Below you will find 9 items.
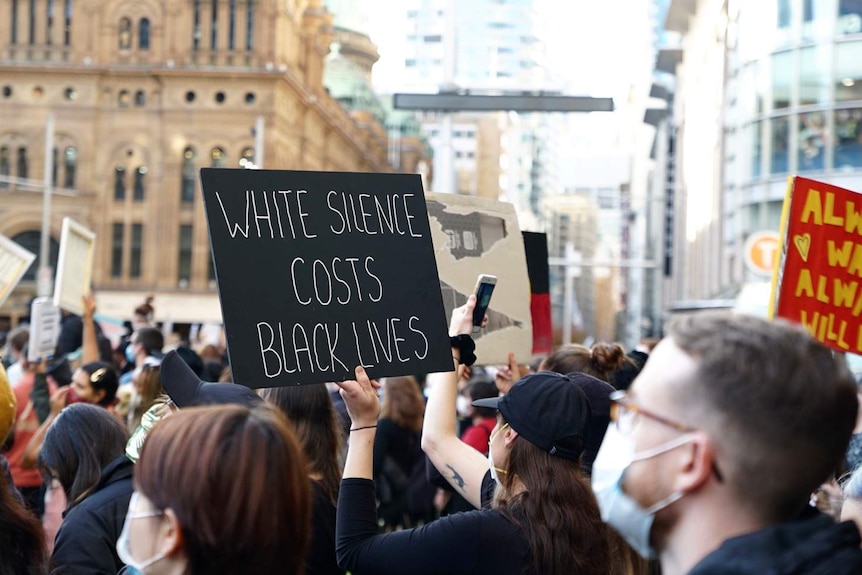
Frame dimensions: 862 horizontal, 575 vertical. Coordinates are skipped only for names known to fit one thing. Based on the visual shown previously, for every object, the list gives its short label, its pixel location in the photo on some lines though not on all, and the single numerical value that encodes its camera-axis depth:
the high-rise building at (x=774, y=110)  29.73
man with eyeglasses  2.38
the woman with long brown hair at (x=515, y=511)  3.65
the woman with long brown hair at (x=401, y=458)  9.55
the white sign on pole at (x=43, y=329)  11.30
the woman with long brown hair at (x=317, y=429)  4.80
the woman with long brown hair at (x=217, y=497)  2.53
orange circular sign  23.17
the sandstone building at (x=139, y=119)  67.06
